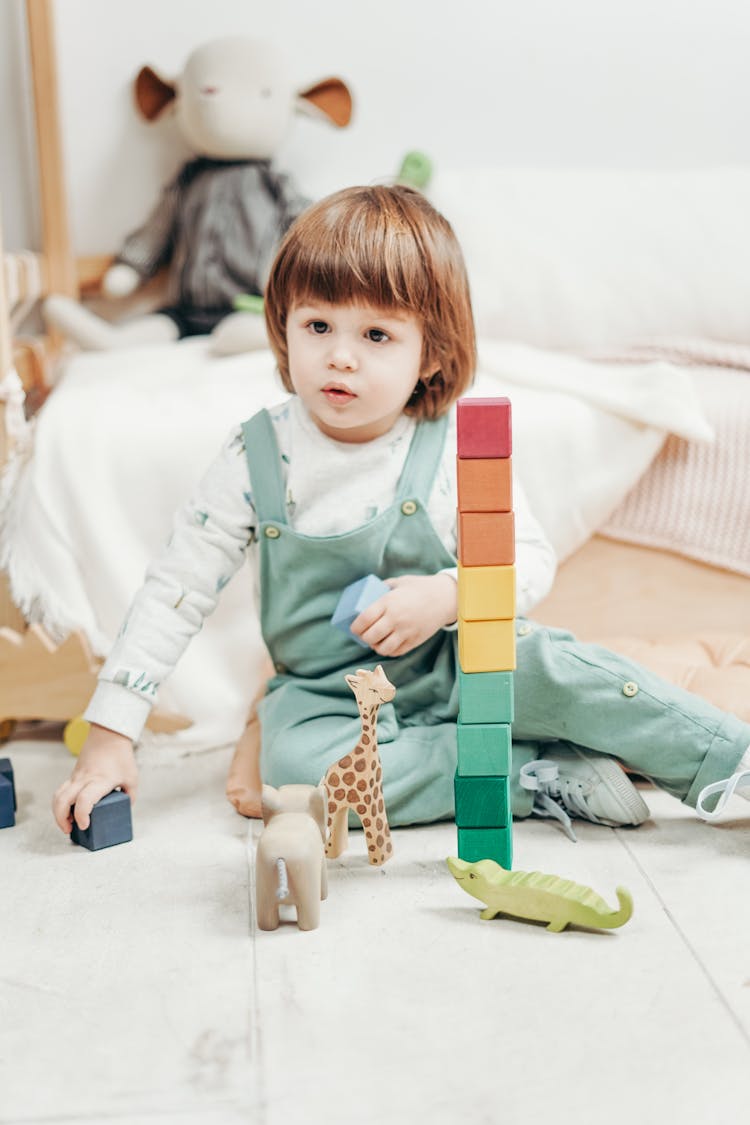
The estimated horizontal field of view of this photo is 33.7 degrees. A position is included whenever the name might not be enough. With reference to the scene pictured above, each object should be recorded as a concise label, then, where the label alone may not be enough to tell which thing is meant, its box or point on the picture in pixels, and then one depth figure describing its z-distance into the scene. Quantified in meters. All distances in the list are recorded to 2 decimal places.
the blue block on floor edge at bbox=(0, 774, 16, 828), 1.04
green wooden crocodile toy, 0.82
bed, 1.25
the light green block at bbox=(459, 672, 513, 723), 0.85
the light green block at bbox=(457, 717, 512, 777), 0.86
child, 1.00
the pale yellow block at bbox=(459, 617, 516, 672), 0.84
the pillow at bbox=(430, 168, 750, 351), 1.64
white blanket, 1.26
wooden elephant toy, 0.83
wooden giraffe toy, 0.90
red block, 0.80
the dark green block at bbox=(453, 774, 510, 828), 0.88
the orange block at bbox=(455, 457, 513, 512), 0.81
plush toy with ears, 1.74
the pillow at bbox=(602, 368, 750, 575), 1.33
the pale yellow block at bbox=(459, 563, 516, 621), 0.83
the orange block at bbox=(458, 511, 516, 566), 0.83
